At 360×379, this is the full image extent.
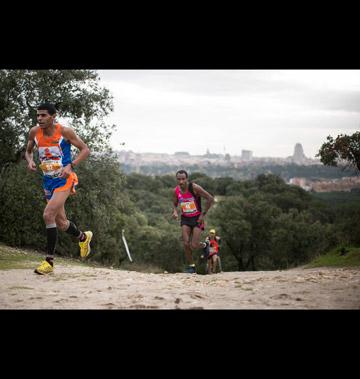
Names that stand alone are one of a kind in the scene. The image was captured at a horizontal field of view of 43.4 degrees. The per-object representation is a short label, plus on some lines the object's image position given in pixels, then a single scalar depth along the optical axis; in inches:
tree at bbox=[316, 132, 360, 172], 512.7
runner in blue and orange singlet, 301.6
